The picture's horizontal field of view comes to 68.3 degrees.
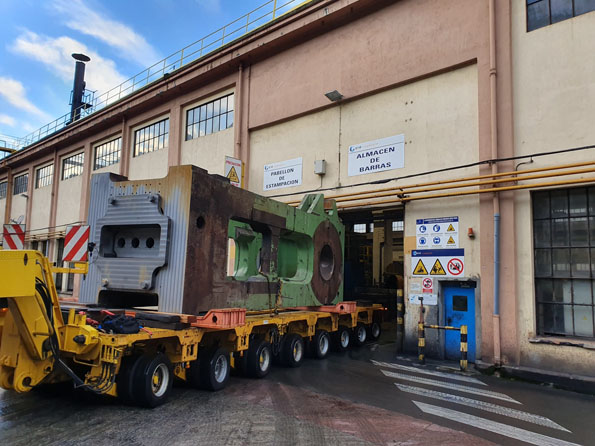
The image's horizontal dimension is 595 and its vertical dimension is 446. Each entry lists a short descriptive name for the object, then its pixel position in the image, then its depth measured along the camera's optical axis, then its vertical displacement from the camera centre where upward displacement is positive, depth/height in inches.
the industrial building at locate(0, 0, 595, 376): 327.3 +126.7
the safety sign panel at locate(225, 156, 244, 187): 488.1 +117.4
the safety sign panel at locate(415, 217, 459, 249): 378.0 +39.7
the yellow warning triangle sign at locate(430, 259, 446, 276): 382.9 +7.2
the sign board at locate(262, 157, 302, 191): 507.8 +117.8
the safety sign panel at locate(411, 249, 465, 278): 373.1 +13.7
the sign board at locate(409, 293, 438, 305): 387.0 -18.8
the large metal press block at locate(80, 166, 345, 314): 244.8 +17.4
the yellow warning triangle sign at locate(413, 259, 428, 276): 394.3 +7.4
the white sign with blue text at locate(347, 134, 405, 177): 425.4 +120.4
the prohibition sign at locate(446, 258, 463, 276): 371.9 +10.3
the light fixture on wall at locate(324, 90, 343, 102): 458.3 +188.6
